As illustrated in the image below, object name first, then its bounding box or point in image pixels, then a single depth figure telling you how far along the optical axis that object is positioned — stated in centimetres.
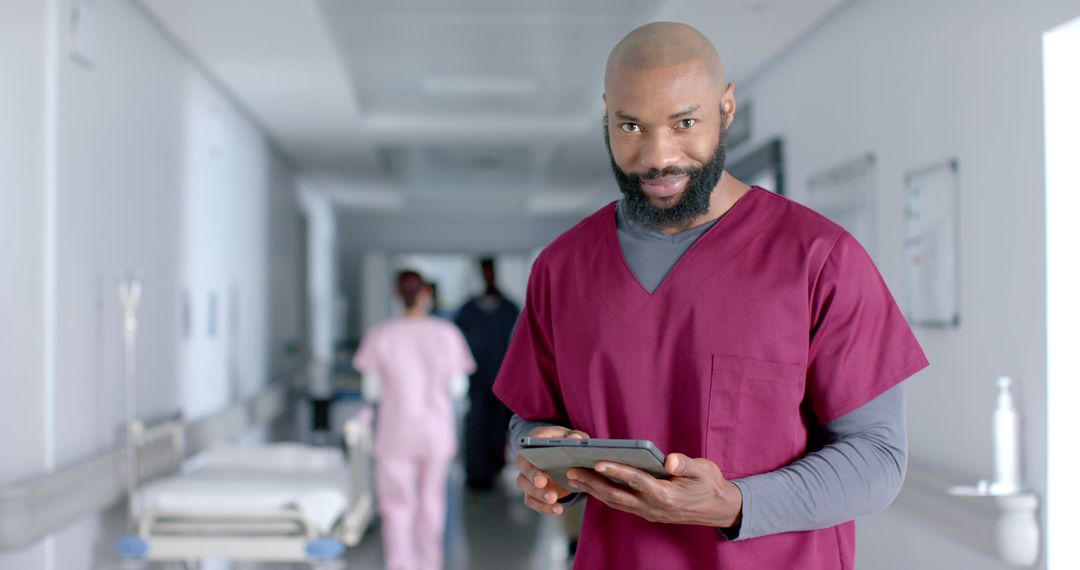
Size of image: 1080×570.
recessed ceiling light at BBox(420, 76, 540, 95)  671
